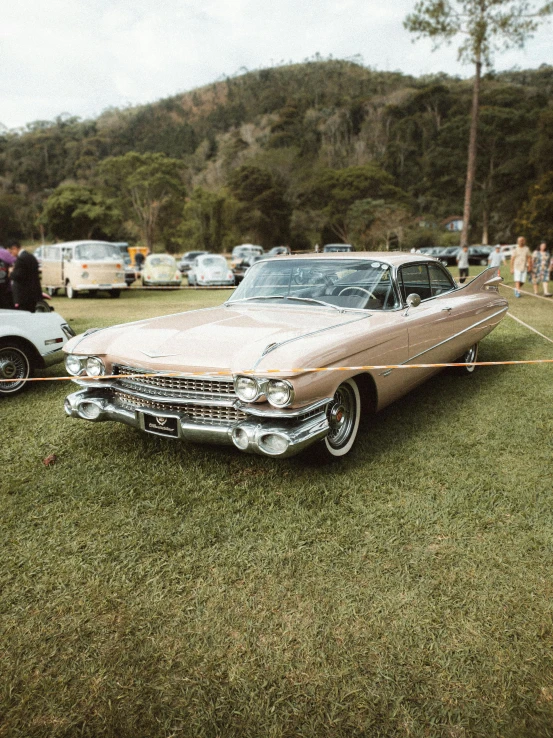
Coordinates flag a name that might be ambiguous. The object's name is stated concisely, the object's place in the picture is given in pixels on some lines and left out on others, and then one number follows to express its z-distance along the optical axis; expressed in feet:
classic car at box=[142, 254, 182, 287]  72.13
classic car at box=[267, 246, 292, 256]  105.50
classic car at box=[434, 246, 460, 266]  124.98
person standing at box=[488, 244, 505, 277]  57.57
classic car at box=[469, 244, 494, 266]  128.26
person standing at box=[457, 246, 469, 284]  67.15
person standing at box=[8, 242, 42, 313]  29.01
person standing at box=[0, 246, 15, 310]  30.07
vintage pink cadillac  11.17
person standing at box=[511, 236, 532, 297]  47.29
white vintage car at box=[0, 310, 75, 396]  19.17
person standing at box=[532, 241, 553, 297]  50.98
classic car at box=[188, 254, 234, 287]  73.10
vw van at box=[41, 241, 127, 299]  57.67
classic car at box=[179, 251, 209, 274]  117.08
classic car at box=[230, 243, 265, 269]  107.43
